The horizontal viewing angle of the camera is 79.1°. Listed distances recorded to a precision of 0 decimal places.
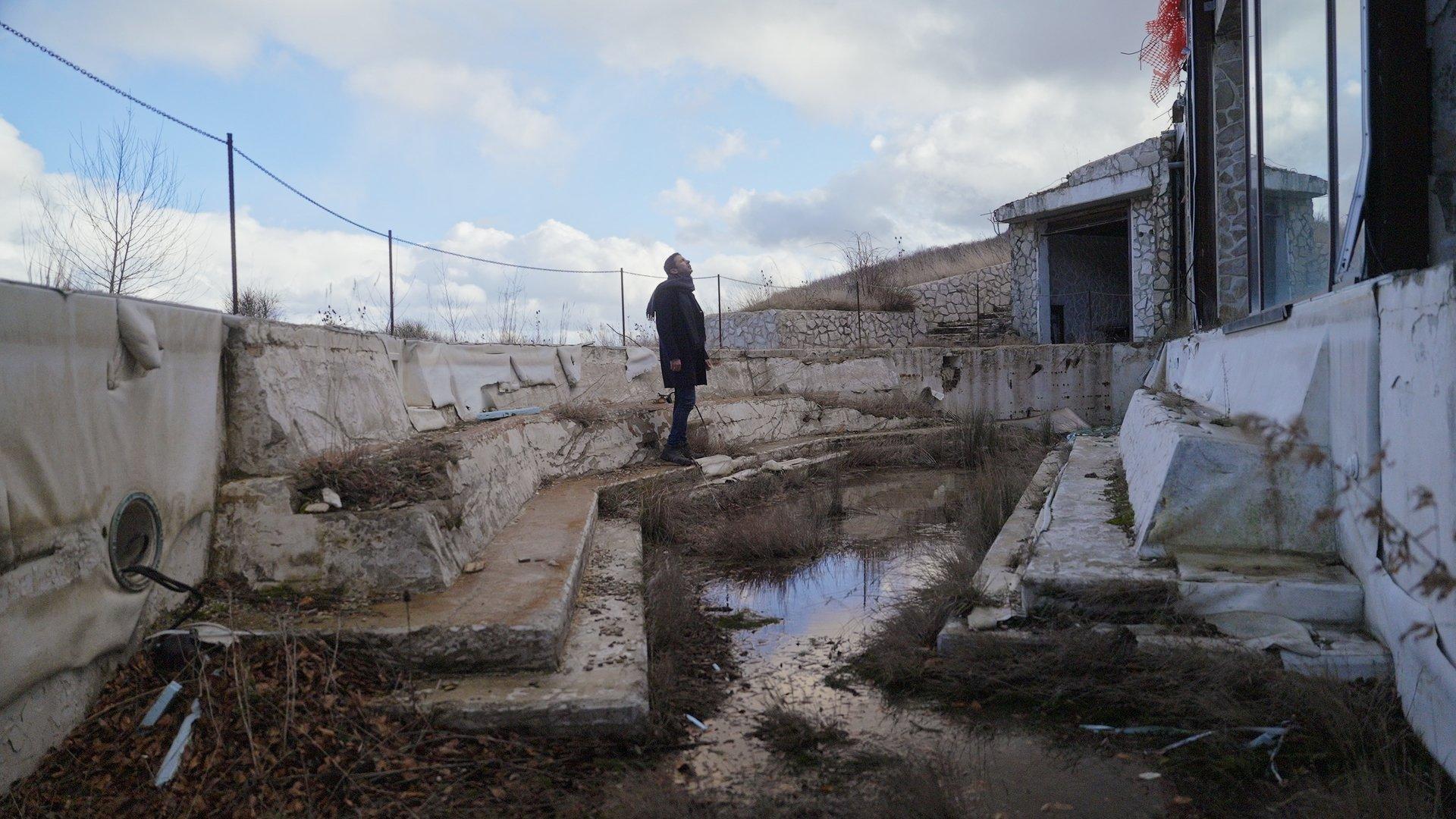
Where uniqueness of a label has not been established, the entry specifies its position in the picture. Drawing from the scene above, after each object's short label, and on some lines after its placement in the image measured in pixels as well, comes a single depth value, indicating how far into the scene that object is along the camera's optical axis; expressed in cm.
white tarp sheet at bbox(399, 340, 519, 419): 582
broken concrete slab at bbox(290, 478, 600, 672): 304
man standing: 730
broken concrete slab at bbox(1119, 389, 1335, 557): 322
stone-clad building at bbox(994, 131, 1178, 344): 1295
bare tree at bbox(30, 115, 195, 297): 645
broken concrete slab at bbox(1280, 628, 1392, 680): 260
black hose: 285
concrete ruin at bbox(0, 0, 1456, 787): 242
